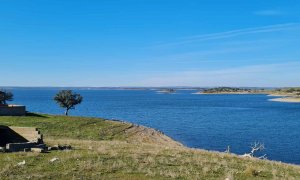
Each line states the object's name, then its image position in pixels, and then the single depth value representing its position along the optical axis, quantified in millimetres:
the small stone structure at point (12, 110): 43814
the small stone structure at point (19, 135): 22489
